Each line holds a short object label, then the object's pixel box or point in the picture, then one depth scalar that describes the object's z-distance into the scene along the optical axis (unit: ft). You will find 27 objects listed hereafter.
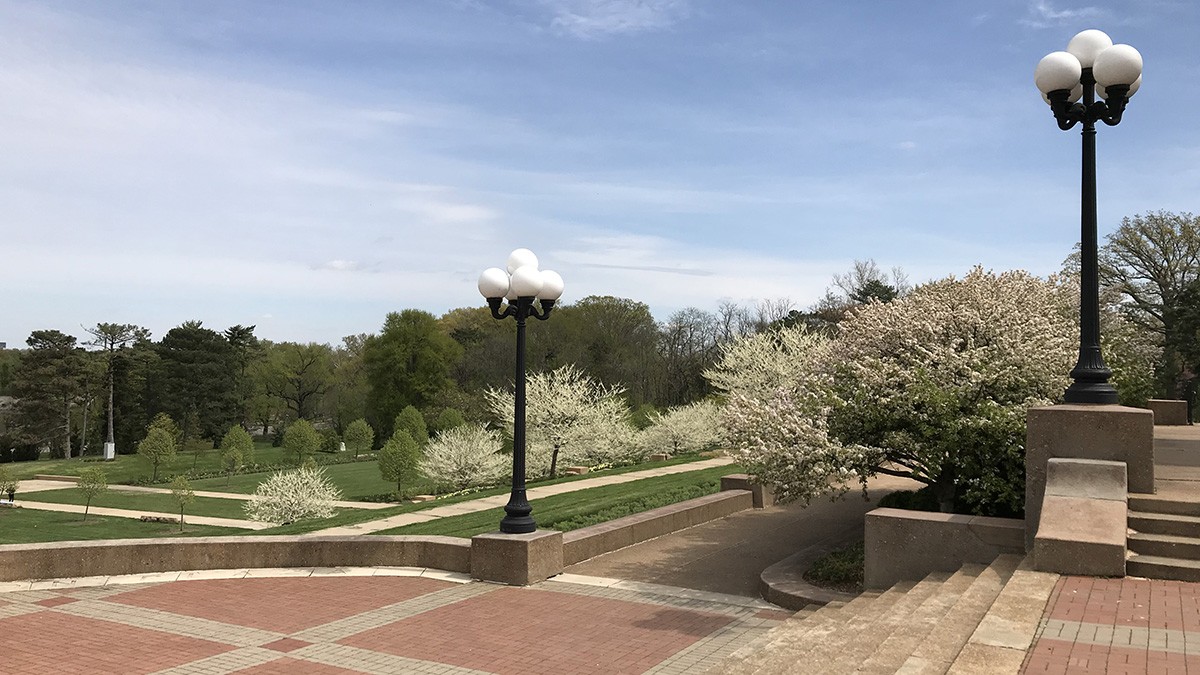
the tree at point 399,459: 110.93
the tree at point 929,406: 30.35
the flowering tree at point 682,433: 106.73
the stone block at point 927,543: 26.84
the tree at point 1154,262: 144.87
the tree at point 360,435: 184.65
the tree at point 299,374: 253.85
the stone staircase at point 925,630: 16.84
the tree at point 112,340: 224.74
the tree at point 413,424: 150.82
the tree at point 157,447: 160.45
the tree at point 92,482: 107.96
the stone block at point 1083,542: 22.49
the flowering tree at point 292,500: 84.58
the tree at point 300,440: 171.63
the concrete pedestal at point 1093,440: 26.45
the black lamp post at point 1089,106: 26.81
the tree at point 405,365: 211.20
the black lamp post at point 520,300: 34.12
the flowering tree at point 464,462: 98.07
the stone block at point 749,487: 52.60
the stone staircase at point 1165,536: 22.54
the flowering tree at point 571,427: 95.30
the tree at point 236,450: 161.75
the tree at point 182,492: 95.81
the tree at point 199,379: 228.02
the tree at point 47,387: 211.00
